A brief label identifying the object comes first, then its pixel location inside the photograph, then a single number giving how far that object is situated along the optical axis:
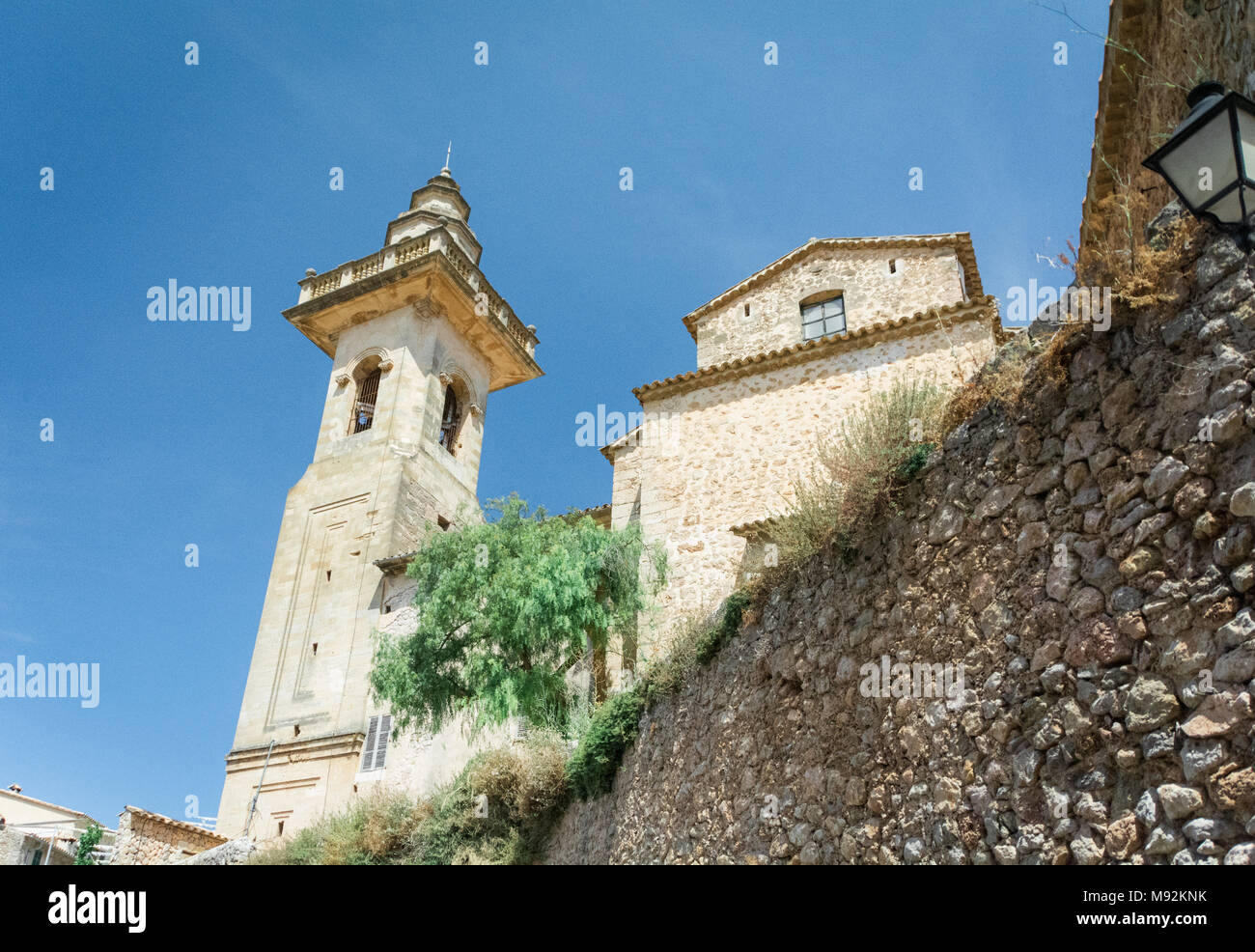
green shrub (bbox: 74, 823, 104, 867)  22.47
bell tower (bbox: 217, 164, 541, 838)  22.14
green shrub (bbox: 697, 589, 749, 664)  8.67
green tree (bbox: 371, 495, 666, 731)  14.54
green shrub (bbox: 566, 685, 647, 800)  10.55
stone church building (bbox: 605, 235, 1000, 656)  15.80
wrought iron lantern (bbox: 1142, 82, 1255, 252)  3.93
